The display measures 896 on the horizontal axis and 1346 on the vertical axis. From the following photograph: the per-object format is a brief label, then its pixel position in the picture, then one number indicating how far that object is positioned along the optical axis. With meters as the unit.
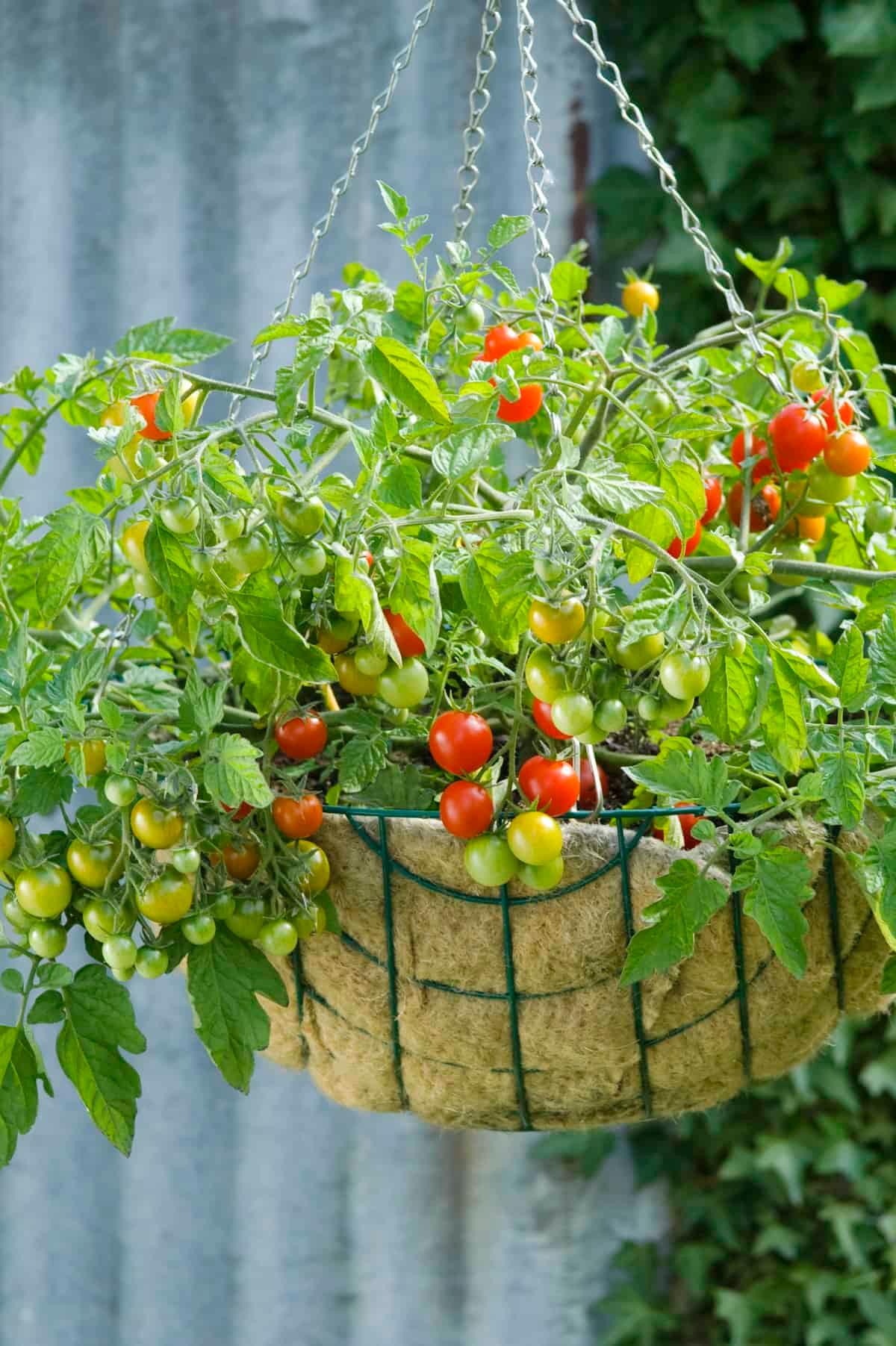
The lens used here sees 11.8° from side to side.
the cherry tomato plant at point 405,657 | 2.15
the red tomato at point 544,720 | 2.19
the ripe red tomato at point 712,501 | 2.38
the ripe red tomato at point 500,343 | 2.34
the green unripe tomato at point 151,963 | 2.22
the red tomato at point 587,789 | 2.34
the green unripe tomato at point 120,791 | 2.18
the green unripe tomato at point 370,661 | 2.19
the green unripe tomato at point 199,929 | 2.22
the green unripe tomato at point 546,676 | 2.14
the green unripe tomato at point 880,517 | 2.38
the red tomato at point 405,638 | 2.21
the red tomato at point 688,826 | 2.29
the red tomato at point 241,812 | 2.27
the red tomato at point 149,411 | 2.26
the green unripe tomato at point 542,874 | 2.19
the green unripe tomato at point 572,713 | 2.13
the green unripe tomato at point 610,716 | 2.15
